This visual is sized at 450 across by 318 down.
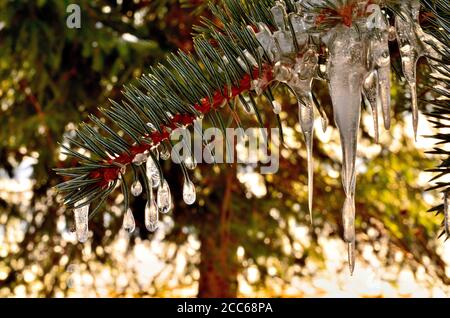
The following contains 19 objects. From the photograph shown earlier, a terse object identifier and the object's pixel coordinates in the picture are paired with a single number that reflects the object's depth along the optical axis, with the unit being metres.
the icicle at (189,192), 0.71
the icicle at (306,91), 0.69
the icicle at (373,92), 0.70
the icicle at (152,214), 0.68
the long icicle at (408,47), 0.70
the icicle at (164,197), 0.70
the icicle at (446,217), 0.74
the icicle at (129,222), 0.68
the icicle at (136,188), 0.69
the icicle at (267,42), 0.69
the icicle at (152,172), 0.69
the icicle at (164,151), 0.67
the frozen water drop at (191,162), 0.68
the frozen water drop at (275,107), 0.70
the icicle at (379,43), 0.68
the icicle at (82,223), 0.70
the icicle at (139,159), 0.68
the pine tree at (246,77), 0.67
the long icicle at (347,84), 0.68
